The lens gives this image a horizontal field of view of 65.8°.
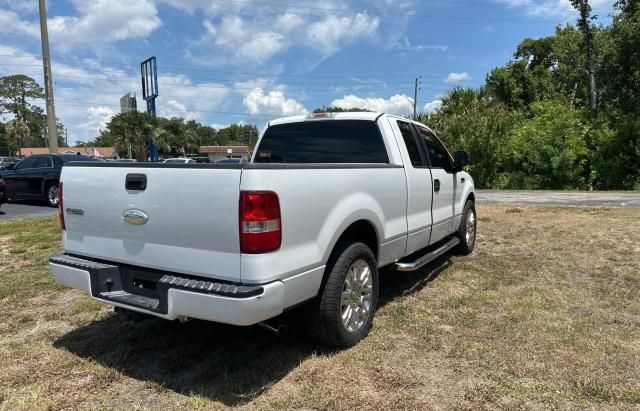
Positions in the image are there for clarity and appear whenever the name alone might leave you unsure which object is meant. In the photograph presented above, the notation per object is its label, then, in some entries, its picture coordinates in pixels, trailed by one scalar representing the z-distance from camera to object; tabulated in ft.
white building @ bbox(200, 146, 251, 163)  365.90
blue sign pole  85.97
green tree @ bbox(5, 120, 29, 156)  309.83
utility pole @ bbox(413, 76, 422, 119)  191.93
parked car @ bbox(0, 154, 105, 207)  47.75
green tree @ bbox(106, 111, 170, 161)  146.10
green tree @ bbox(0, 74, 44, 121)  336.29
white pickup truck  9.77
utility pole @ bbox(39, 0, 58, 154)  60.90
